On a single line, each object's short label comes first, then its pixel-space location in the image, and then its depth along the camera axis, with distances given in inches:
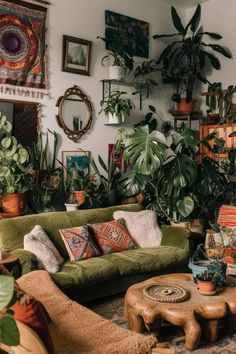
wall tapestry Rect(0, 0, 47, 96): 168.2
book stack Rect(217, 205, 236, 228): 175.9
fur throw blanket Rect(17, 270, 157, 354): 72.3
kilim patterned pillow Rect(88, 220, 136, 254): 155.9
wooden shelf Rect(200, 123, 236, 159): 206.1
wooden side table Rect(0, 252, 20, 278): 116.4
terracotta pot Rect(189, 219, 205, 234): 191.0
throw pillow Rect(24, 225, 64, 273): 131.3
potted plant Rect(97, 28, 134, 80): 200.1
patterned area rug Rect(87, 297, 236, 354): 107.1
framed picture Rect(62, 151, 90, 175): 188.4
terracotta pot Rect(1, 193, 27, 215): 154.3
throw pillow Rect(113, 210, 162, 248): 169.3
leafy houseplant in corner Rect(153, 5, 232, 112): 218.7
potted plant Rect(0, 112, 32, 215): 152.3
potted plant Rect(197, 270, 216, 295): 111.8
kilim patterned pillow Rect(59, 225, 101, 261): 145.5
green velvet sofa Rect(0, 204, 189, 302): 131.1
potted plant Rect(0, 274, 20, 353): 30.6
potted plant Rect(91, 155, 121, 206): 190.4
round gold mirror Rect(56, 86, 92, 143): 187.6
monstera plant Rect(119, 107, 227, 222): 175.3
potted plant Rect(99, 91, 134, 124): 198.1
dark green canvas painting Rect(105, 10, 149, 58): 206.5
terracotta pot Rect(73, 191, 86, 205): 174.7
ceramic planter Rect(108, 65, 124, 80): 199.8
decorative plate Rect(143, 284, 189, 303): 108.0
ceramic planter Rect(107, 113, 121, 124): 199.6
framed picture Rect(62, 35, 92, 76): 188.1
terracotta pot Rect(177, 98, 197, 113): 225.3
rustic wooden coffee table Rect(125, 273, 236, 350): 102.7
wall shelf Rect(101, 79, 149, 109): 204.2
